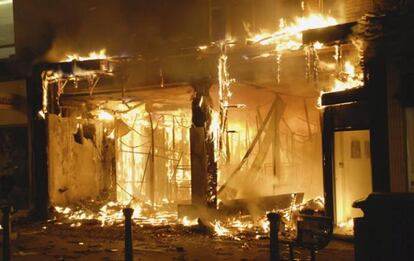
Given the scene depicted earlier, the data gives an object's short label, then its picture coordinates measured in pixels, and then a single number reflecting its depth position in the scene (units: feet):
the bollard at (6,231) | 32.22
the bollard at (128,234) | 30.89
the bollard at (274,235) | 26.84
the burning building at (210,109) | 41.55
